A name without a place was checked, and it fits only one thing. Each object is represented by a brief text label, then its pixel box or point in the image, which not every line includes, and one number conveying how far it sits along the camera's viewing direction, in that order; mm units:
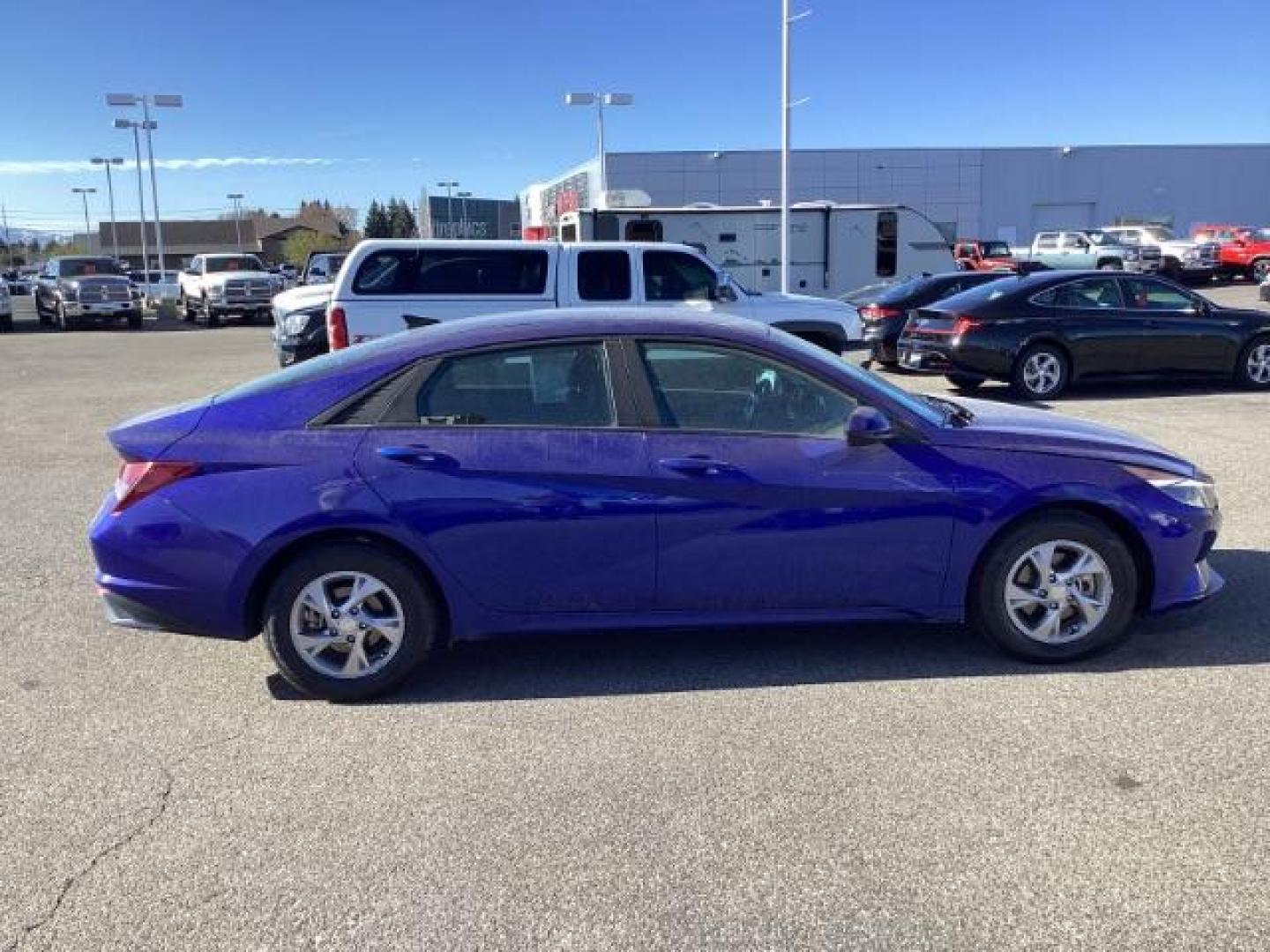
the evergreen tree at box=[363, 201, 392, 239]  129625
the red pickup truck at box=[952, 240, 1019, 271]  36659
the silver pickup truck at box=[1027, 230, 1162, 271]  34656
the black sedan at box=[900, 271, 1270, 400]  12000
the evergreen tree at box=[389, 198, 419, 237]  127500
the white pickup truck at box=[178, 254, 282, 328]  30438
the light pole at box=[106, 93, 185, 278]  41500
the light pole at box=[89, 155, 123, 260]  63731
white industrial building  55906
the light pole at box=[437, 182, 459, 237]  85438
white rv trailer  24500
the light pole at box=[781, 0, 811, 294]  23438
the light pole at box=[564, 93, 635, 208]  40375
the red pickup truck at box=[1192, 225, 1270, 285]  35250
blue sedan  4043
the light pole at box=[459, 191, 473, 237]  85512
